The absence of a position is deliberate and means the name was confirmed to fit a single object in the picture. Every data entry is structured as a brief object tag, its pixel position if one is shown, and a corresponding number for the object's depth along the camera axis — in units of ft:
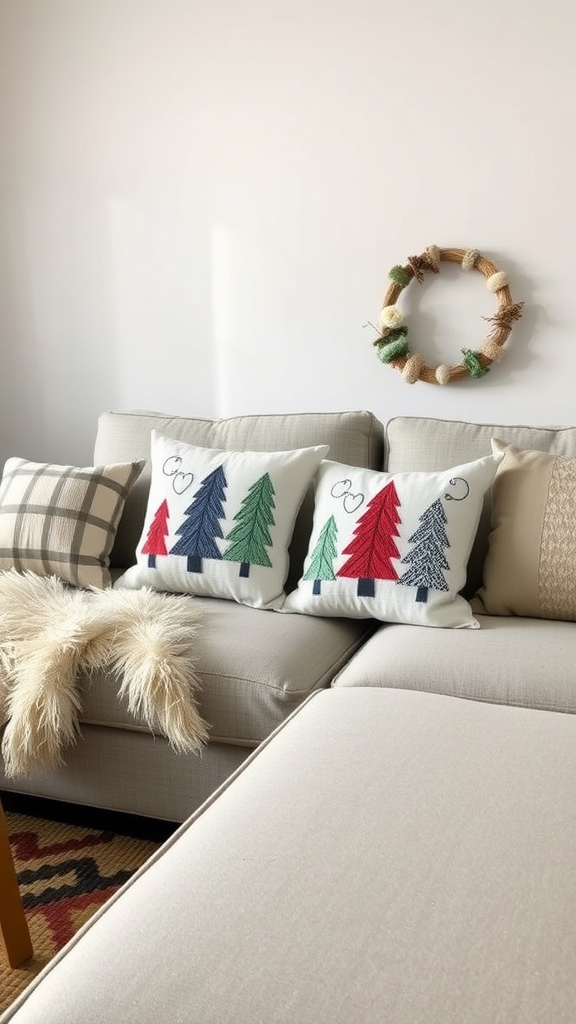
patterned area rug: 4.68
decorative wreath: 7.52
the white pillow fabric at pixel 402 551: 5.80
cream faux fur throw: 5.05
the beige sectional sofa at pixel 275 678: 4.99
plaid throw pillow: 6.70
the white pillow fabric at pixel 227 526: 6.25
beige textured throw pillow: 5.82
